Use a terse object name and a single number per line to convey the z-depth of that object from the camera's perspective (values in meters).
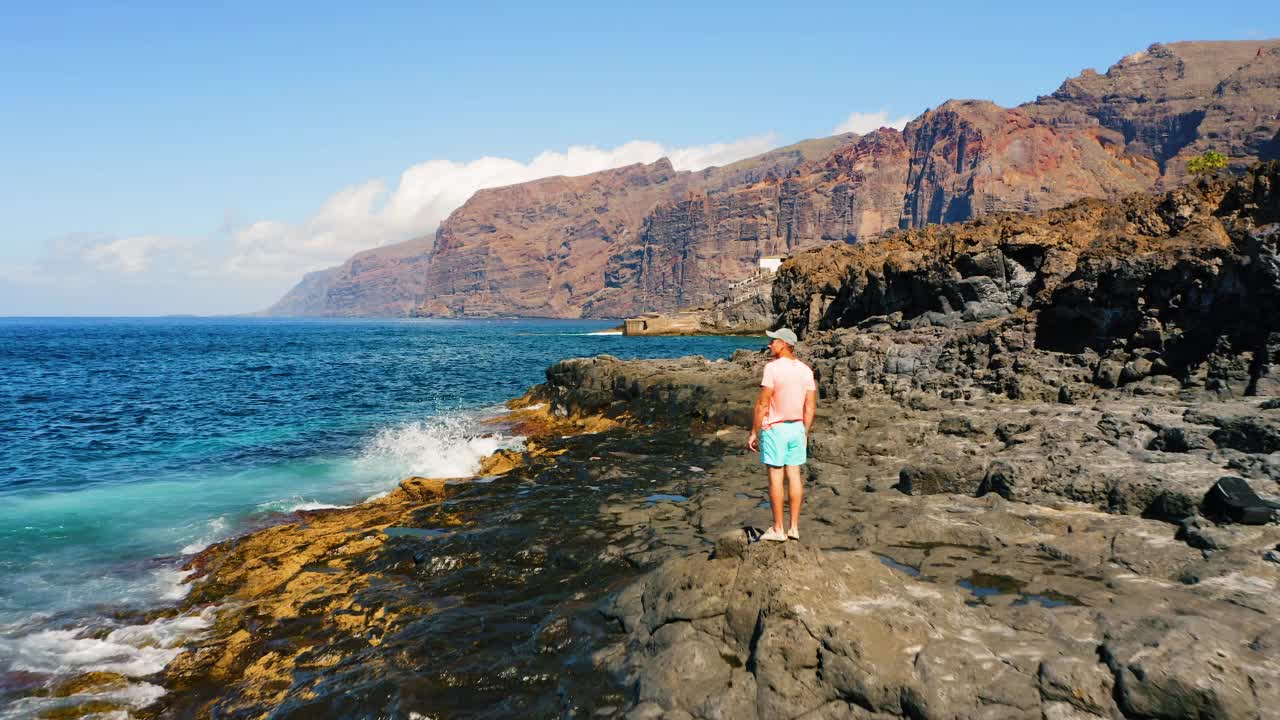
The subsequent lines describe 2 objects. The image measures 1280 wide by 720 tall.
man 7.37
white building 112.88
